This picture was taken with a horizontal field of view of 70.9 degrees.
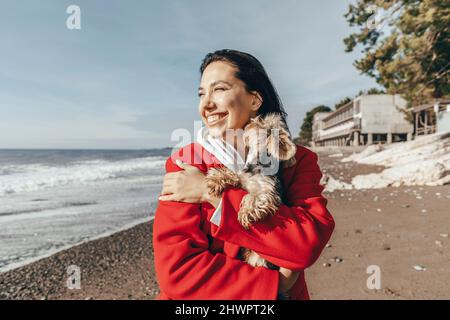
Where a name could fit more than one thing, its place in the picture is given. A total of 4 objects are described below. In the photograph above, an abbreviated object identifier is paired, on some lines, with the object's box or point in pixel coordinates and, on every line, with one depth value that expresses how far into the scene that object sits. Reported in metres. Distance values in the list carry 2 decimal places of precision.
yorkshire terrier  1.74
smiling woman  1.66
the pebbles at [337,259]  6.15
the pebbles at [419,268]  5.44
